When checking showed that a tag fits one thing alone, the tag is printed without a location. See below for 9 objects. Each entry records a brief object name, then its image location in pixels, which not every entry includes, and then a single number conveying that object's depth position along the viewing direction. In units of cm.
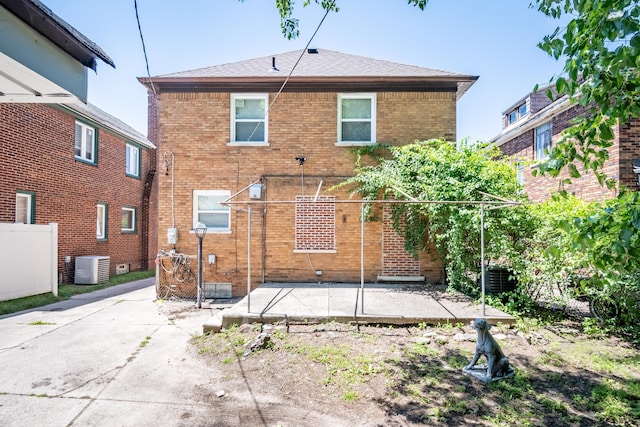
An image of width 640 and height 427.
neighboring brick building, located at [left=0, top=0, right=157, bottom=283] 222
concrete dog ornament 459
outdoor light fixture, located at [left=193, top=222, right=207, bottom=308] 858
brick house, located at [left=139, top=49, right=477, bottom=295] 984
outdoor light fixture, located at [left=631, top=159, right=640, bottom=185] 976
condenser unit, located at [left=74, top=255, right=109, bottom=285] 1204
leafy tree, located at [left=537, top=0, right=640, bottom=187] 223
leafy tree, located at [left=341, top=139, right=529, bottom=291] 755
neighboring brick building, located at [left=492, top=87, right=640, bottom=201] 990
